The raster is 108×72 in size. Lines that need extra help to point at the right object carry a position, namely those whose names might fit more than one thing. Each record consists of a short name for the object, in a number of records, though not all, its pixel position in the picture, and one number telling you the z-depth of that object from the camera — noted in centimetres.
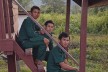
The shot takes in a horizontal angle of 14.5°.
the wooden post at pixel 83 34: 705
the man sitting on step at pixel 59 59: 717
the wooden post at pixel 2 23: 678
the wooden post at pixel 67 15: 1067
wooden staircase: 682
